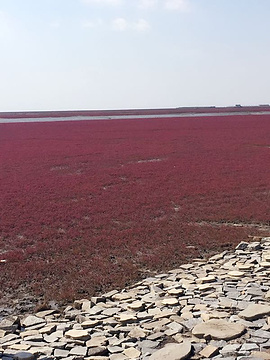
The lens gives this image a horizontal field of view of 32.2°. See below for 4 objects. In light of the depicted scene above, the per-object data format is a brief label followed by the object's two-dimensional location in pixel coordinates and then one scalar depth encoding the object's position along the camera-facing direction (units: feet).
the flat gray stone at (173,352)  15.85
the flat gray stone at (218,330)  17.11
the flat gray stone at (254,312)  18.65
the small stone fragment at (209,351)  15.95
